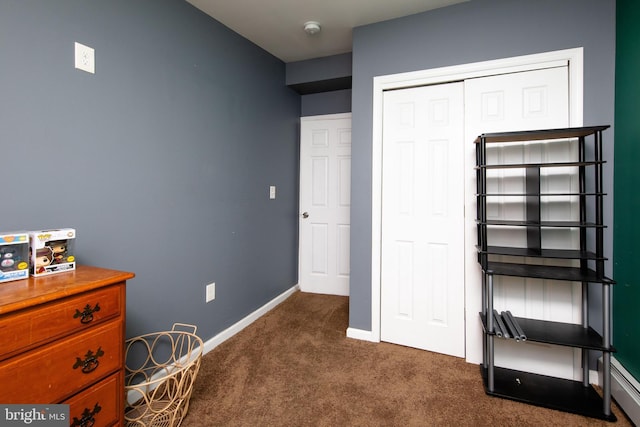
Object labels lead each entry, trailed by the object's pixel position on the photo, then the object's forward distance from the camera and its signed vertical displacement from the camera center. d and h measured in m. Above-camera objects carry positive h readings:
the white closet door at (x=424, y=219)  2.15 -0.02
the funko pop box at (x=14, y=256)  1.04 -0.15
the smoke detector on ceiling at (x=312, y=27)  2.37 +1.54
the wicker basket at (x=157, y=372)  1.43 -0.93
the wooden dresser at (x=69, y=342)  0.88 -0.43
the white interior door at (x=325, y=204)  3.44 +0.14
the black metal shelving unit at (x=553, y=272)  1.57 -0.32
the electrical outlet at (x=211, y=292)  2.26 -0.60
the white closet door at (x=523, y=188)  1.87 +0.18
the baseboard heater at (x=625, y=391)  1.49 -0.92
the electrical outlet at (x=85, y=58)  1.43 +0.78
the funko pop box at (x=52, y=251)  1.12 -0.15
